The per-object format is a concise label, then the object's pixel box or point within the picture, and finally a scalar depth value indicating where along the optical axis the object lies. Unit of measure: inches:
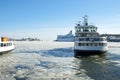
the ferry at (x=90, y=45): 990.9
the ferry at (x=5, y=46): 956.0
